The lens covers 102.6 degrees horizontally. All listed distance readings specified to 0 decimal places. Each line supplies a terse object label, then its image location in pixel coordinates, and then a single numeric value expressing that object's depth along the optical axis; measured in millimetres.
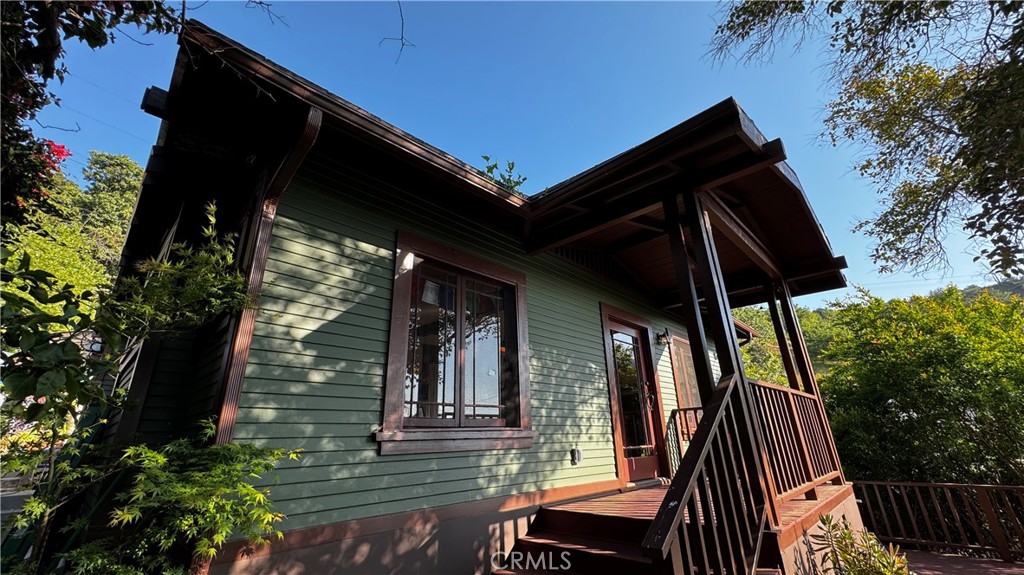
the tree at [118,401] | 1561
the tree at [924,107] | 3373
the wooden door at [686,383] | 6312
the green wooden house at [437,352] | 2535
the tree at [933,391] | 5969
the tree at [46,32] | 1604
